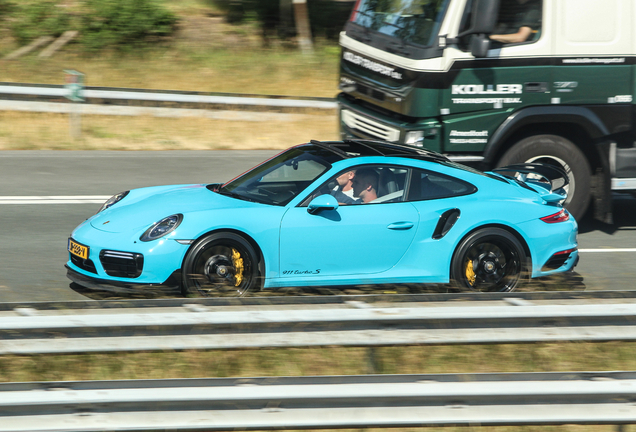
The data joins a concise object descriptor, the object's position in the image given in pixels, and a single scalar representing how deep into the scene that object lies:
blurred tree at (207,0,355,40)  46.31
